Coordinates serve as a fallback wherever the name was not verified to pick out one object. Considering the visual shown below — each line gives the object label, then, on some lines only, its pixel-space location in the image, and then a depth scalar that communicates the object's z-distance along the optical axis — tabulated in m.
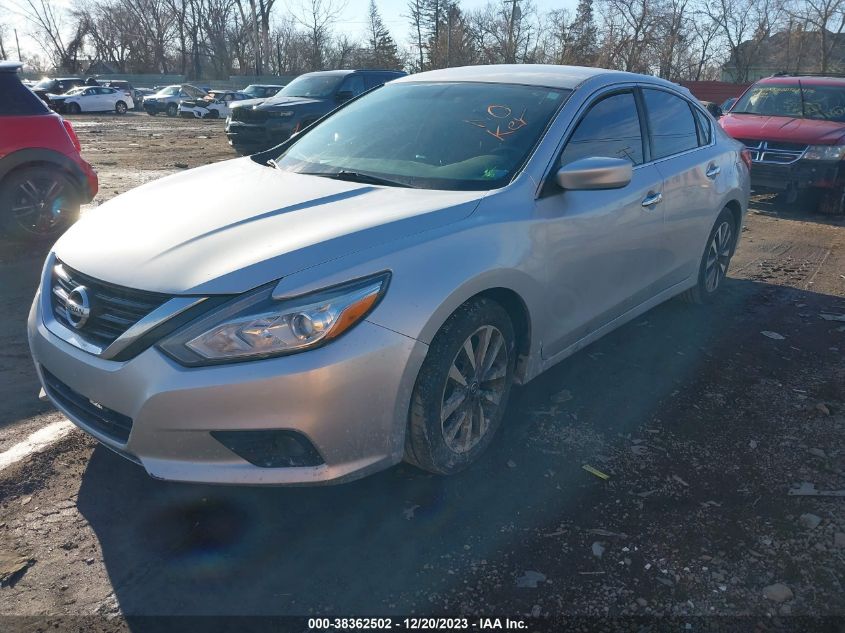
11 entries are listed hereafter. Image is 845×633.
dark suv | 12.55
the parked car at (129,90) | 37.58
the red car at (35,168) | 6.21
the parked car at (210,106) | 32.78
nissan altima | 2.29
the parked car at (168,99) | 35.16
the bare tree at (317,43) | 66.81
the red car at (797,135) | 9.23
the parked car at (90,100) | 34.12
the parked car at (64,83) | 33.83
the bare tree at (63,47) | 73.31
